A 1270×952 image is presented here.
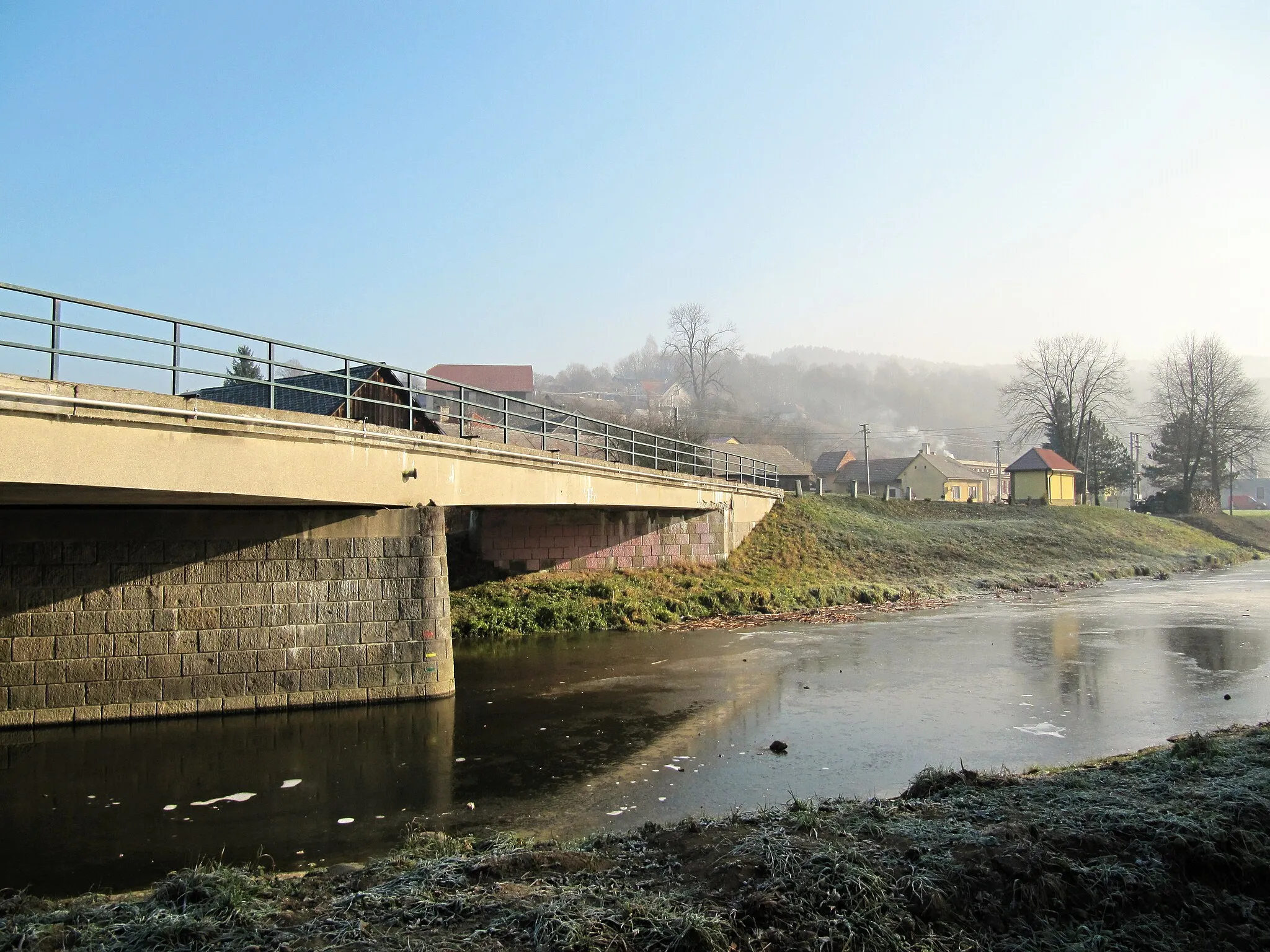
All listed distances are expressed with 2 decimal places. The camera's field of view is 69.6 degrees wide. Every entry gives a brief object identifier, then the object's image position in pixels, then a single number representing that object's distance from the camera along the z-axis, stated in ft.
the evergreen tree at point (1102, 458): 240.32
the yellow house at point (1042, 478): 182.60
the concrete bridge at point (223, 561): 34.04
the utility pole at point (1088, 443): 238.87
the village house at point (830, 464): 326.03
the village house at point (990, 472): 380.99
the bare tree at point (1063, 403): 234.17
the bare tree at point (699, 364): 309.63
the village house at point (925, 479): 274.36
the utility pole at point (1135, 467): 260.62
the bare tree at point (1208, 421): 223.10
